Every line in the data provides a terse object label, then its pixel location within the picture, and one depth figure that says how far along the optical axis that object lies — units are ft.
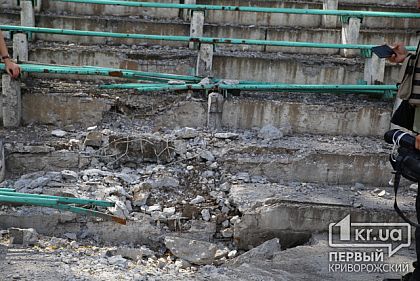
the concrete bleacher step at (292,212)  31.60
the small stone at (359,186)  36.04
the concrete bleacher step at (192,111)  38.75
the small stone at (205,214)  31.96
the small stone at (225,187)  33.89
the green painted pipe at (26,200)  28.22
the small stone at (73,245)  28.84
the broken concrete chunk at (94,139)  35.91
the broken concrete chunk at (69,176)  33.27
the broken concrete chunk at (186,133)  37.29
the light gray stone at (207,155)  35.94
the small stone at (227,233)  31.68
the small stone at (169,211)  31.91
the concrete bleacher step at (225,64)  42.42
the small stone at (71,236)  30.27
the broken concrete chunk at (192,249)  29.22
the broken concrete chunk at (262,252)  28.66
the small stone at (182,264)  28.43
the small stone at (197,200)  32.86
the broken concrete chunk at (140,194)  32.32
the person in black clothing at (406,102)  23.41
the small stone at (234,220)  31.57
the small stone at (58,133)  36.96
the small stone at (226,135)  37.93
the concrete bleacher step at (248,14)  49.19
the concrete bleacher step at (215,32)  46.34
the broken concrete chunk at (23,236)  27.96
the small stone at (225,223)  31.99
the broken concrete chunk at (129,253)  28.30
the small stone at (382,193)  35.04
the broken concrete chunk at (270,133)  38.65
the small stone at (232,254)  30.16
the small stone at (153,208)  31.83
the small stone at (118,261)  26.89
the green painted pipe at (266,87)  39.45
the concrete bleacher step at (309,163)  36.09
